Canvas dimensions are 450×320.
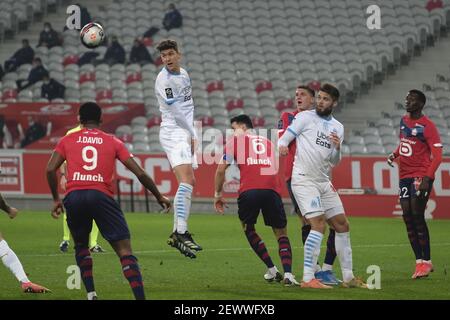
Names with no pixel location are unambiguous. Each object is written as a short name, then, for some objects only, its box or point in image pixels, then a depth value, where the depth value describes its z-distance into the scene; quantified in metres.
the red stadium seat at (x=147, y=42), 33.47
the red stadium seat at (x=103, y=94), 30.67
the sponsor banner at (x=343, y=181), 24.44
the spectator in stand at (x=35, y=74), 31.36
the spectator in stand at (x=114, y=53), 32.38
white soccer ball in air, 15.16
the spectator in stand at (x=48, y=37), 33.62
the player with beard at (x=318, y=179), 12.25
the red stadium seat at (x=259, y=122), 28.06
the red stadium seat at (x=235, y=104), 30.02
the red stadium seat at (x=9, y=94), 31.28
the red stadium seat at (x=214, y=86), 31.06
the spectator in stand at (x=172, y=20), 33.66
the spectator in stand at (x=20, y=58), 32.66
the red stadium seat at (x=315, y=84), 28.97
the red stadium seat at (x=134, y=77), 31.81
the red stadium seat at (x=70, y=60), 33.25
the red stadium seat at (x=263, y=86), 30.81
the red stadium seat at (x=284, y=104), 29.31
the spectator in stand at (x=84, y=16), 32.69
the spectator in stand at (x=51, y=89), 30.28
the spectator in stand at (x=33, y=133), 28.48
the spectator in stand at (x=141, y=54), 32.25
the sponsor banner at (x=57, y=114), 28.70
